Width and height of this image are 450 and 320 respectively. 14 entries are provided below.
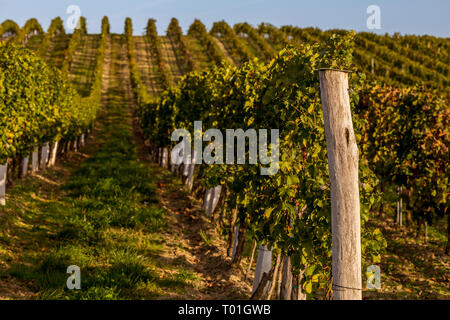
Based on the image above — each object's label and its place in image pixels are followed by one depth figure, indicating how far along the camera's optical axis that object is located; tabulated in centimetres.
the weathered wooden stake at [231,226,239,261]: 918
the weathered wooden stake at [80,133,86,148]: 3166
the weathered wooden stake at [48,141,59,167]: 2142
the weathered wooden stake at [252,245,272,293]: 752
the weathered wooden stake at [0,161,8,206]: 1115
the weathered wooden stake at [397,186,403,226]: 1423
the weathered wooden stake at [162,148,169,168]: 2404
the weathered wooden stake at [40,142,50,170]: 1948
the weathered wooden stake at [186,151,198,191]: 1650
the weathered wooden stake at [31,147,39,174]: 1761
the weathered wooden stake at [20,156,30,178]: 1595
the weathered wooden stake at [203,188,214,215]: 1340
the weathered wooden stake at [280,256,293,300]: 646
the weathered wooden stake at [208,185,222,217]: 1228
